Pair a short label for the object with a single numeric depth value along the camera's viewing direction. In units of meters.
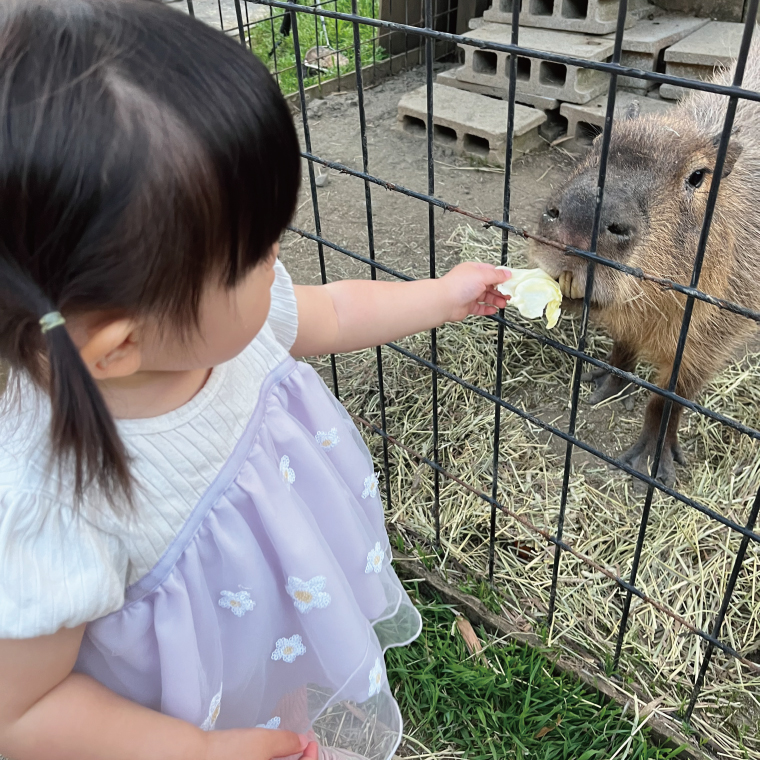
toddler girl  0.70
